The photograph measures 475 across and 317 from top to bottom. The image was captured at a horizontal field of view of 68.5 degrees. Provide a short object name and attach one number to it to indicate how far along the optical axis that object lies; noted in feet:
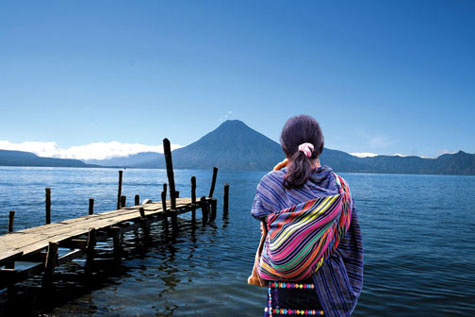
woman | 7.04
